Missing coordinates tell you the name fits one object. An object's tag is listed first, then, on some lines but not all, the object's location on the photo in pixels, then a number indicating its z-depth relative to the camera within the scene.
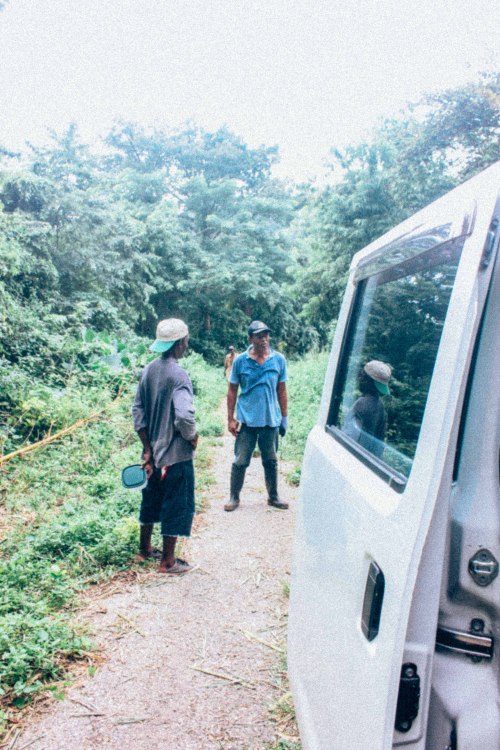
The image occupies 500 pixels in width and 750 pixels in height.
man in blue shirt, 5.32
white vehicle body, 1.08
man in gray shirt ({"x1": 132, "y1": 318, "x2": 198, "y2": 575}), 3.84
